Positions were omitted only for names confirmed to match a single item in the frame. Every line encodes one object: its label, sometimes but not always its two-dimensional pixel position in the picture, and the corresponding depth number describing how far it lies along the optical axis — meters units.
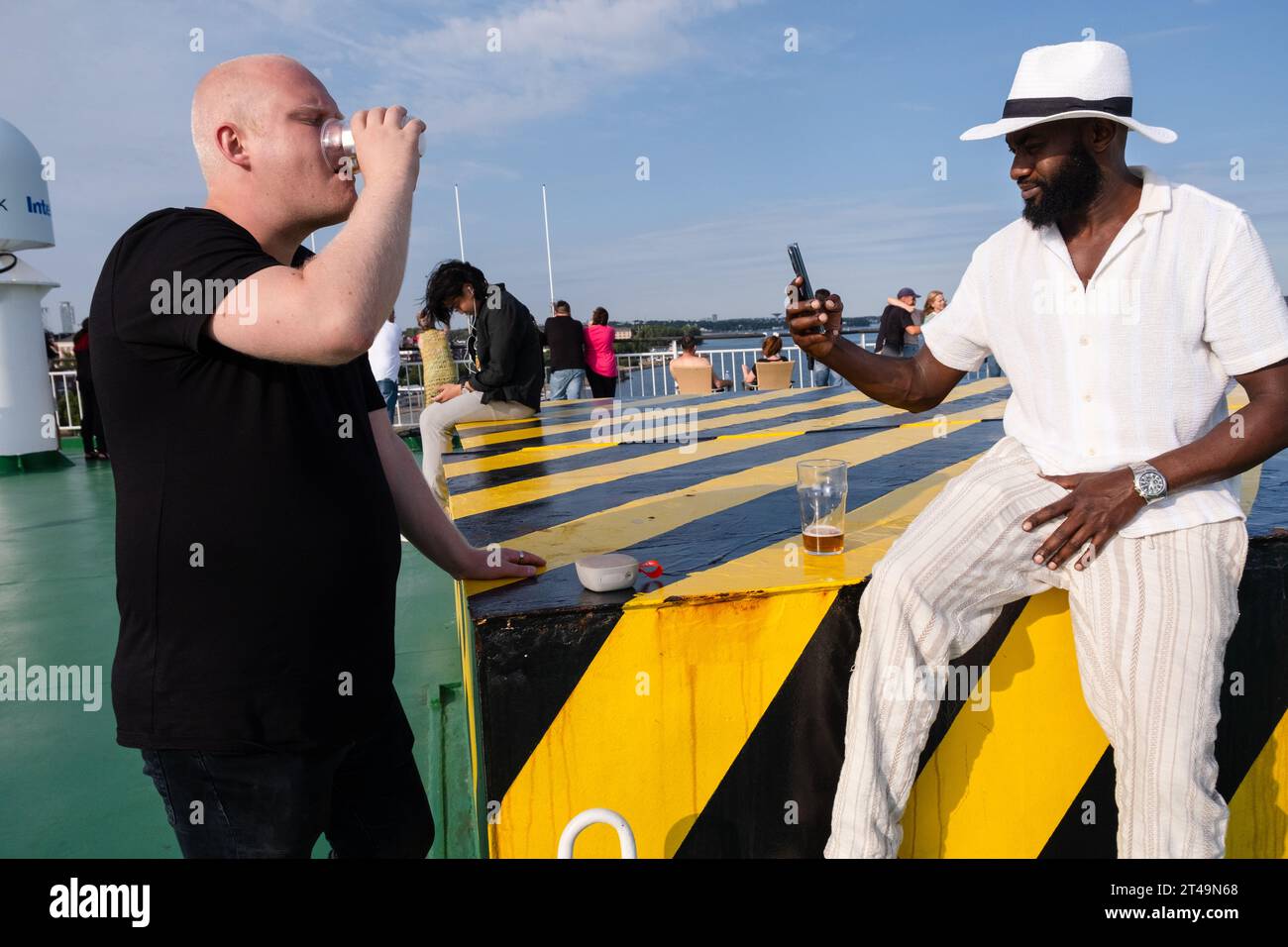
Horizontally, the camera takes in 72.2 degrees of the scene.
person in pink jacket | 11.05
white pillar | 10.14
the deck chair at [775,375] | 12.14
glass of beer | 2.20
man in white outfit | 1.77
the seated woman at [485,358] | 5.66
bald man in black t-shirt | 1.36
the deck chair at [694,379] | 11.44
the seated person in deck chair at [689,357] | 11.48
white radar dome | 9.62
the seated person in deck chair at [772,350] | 12.62
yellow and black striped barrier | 1.85
